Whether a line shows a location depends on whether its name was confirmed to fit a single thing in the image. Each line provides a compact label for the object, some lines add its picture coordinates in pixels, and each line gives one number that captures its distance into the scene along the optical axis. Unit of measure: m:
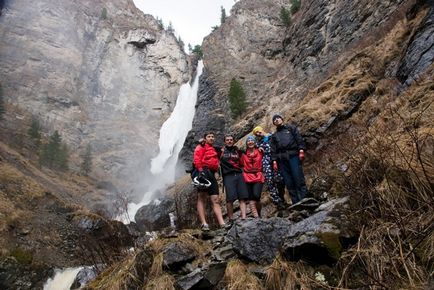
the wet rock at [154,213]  24.48
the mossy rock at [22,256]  19.99
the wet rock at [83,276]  10.36
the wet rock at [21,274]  18.73
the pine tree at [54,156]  46.94
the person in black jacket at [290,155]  7.58
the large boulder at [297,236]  4.09
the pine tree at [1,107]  51.69
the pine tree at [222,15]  66.75
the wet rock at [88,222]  24.35
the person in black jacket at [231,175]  7.42
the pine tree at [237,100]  38.97
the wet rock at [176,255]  5.12
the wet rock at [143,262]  5.09
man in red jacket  7.35
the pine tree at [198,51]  61.41
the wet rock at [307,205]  5.86
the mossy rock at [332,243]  4.01
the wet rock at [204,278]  4.62
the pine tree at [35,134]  49.00
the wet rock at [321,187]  6.40
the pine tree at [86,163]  52.16
